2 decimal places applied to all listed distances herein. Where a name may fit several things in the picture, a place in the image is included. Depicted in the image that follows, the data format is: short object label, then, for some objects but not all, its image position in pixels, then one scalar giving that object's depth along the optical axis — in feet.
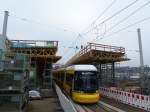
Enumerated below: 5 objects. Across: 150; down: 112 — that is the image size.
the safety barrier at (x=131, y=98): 24.25
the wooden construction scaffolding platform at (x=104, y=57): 41.65
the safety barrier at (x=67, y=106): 17.73
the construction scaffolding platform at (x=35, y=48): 46.51
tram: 27.38
